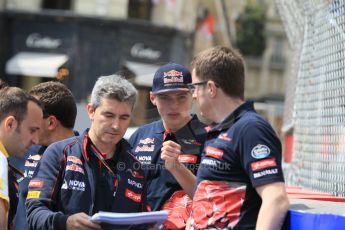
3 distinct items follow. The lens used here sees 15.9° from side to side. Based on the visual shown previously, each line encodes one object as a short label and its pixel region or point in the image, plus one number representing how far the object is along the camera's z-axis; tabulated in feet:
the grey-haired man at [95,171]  21.25
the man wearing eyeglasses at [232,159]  17.90
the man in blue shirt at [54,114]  26.37
